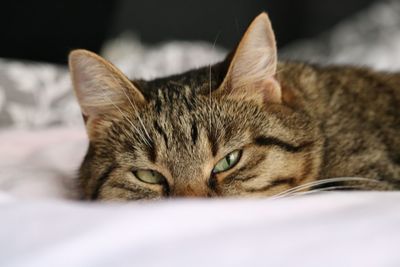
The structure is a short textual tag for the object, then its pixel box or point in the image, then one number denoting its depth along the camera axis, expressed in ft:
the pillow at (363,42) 2.13
